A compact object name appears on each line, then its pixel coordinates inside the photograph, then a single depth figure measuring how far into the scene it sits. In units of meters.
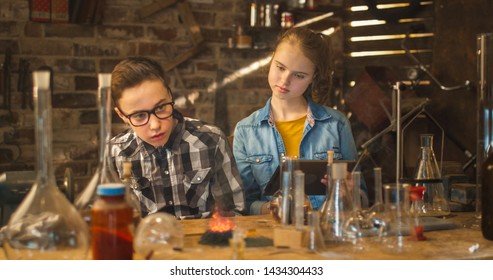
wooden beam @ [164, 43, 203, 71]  4.67
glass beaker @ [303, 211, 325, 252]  1.99
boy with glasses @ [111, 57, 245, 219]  2.71
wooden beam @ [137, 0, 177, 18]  4.61
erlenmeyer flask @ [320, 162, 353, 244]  2.07
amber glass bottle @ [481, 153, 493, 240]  2.13
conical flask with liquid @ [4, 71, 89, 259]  1.85
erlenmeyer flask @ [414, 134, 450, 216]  2.46
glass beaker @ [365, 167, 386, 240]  2.08
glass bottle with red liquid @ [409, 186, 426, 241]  2.09
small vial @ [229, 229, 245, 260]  1.92
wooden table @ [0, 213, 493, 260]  1.96
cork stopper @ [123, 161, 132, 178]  2.06
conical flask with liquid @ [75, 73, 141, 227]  1.95
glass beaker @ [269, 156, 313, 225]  2.15
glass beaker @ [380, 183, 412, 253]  2.04
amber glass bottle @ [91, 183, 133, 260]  1.84
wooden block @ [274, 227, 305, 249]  2.00
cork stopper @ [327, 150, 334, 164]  2.16
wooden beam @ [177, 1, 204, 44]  4.72
